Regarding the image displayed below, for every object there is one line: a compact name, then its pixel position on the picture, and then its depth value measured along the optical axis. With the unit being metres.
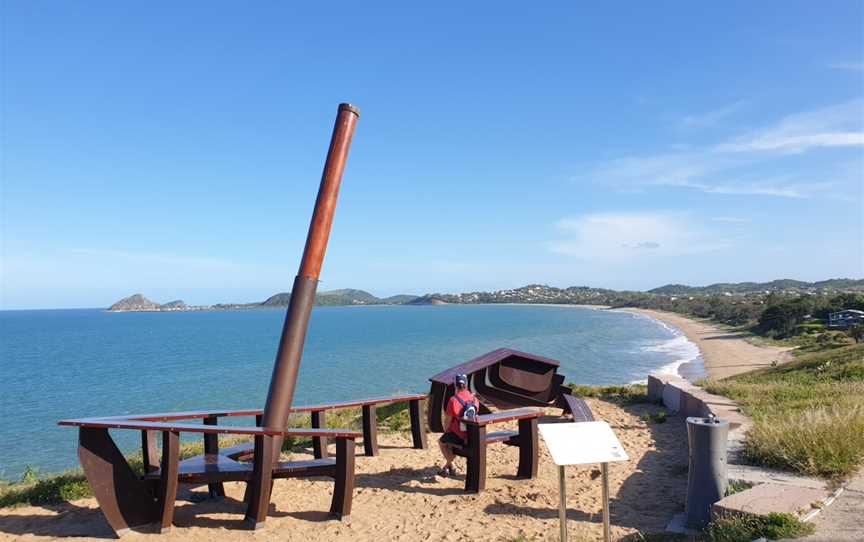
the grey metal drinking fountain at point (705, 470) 4.90
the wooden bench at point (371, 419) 7.27
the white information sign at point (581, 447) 3.99
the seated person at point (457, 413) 6.64
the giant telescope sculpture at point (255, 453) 5.06
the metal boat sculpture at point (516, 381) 10.32
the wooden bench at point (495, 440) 6.25
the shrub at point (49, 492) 6.33
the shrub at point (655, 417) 9.86
